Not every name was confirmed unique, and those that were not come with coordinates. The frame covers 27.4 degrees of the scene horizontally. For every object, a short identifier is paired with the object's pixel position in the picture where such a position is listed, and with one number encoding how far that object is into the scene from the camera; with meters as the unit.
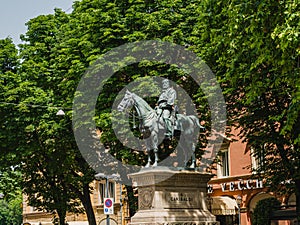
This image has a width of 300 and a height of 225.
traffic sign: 27.01
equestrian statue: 20.09
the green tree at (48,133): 31.00
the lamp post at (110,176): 29.17
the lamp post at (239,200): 35.35
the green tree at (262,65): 16.89
